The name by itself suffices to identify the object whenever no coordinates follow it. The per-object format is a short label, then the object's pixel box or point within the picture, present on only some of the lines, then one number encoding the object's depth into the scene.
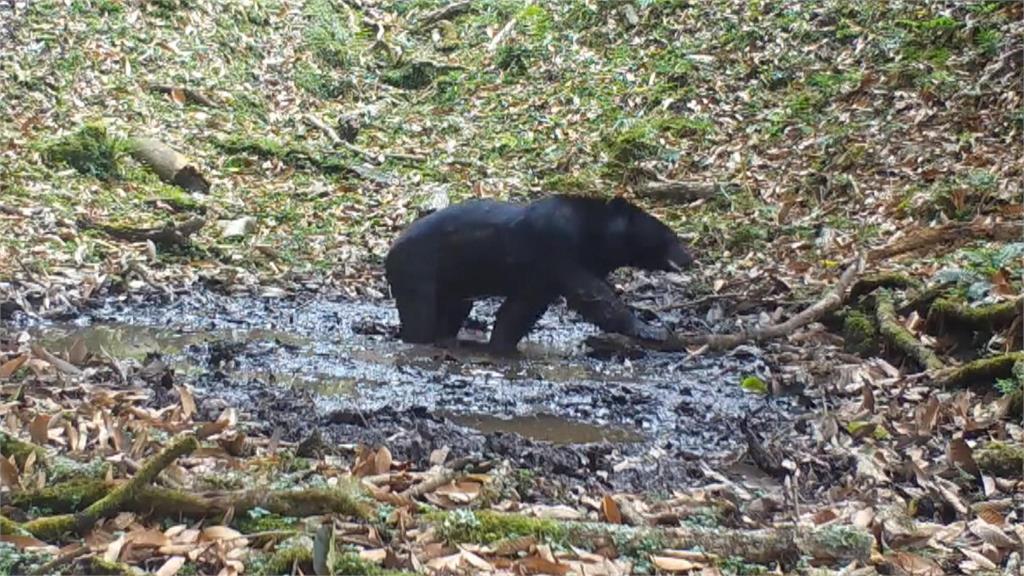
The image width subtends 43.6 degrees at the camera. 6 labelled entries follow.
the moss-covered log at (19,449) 4.41
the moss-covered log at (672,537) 4.00
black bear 8.79
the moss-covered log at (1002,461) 5.07
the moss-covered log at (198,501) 3.99
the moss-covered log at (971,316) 6.93
